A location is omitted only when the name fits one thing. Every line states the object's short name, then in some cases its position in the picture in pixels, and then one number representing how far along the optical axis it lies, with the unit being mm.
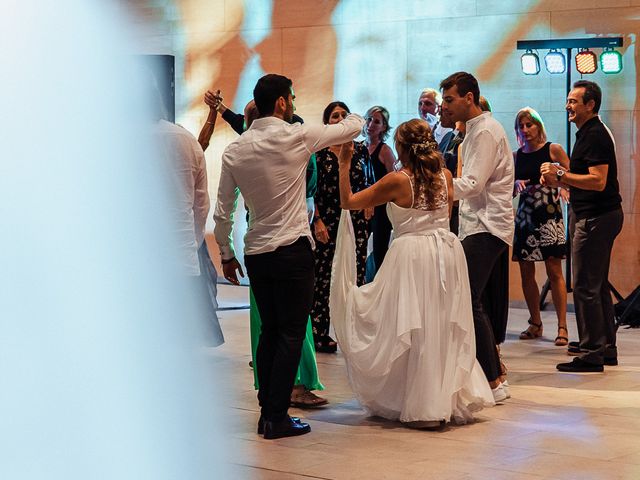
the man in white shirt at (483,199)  6535
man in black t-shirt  7484
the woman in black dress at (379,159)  9383
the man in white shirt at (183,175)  5871
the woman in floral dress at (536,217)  8812
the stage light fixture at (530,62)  10375
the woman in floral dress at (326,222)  8281
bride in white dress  5988
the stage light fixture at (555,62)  10195
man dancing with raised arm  5664
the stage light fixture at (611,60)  10016
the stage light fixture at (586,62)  10016
